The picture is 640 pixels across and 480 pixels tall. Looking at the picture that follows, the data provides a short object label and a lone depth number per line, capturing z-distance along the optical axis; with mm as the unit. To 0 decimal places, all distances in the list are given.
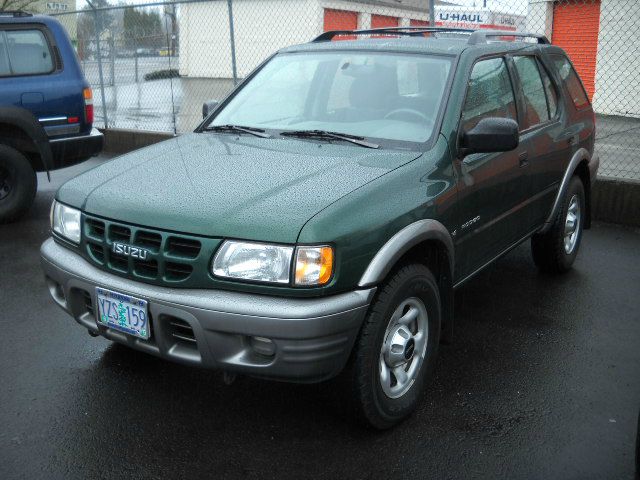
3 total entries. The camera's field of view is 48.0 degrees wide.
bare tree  19569
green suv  2785
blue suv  6809
